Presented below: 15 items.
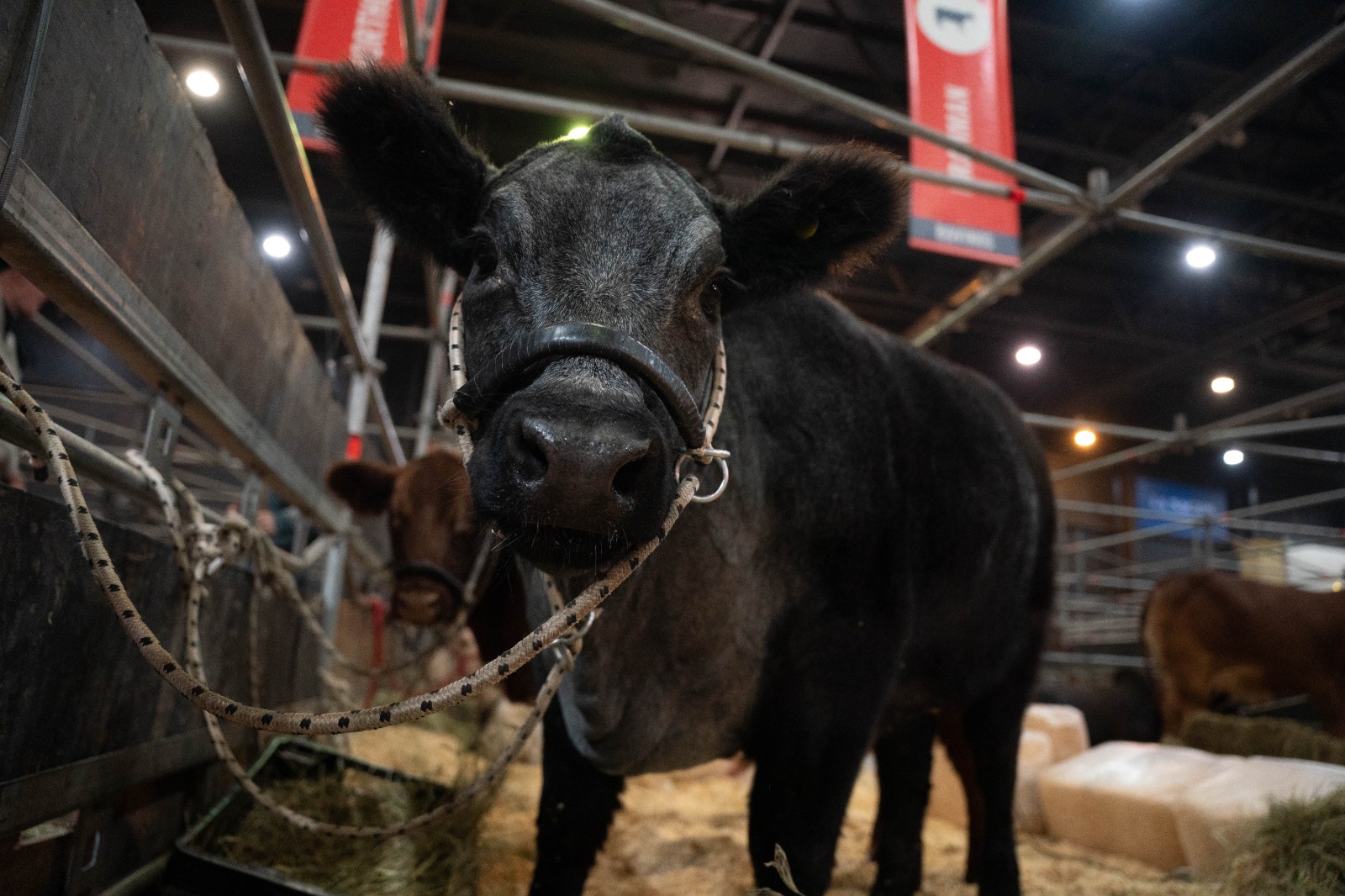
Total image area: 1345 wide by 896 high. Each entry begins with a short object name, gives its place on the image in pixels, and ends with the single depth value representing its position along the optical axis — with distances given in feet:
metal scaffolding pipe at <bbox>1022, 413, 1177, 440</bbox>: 20.21
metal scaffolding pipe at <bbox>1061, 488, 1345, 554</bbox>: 24.63
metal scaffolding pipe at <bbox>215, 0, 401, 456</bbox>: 6.19
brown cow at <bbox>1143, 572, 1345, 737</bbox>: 22.75
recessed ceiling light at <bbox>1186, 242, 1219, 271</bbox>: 16.30
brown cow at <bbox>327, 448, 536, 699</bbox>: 11.96
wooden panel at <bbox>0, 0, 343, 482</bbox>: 4.57
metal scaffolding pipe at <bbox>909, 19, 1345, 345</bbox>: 9.14
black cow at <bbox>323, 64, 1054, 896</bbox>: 4.63
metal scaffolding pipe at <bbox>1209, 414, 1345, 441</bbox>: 16.99
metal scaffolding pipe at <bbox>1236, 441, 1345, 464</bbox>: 21.95
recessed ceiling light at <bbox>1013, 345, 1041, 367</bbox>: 26.73
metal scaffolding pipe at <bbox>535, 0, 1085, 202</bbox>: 9.81
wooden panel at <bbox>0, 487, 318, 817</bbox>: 4.61
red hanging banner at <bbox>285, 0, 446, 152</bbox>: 11.71
